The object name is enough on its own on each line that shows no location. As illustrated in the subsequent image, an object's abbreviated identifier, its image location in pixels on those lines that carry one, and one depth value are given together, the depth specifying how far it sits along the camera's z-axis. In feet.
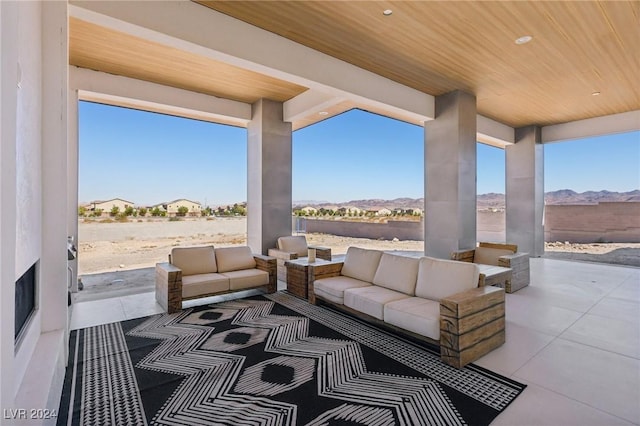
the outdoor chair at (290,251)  19.09
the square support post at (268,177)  21.43
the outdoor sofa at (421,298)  8.61
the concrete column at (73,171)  15.87
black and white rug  6.62
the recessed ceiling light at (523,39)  13.14
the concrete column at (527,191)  27.91
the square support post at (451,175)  19.40
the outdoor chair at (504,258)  15.97
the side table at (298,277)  15.12
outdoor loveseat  13.04
